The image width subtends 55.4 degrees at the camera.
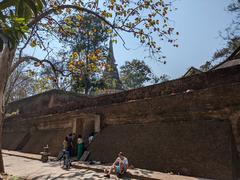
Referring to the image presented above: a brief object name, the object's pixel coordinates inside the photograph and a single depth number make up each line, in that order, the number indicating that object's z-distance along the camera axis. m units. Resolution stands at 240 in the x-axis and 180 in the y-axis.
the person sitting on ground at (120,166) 7.12
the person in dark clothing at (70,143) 11.20
